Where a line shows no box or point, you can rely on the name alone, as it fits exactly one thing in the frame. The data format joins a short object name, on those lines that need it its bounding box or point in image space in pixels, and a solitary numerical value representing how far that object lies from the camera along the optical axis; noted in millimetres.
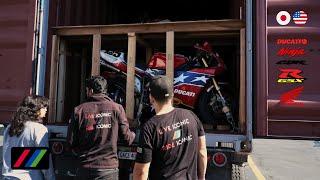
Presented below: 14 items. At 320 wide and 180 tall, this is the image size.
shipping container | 3770
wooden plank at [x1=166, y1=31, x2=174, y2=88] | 4113
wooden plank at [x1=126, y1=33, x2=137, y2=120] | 4207
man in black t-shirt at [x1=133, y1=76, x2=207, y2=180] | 2488
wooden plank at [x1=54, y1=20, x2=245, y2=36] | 4000
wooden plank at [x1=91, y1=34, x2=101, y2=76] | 4375
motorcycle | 4250
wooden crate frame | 3955
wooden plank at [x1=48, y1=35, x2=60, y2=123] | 4410
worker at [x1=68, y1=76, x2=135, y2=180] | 3229
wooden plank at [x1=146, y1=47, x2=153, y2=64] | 4717
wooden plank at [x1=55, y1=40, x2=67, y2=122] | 4561
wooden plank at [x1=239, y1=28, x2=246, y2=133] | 3904
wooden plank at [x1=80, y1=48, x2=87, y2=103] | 4980
